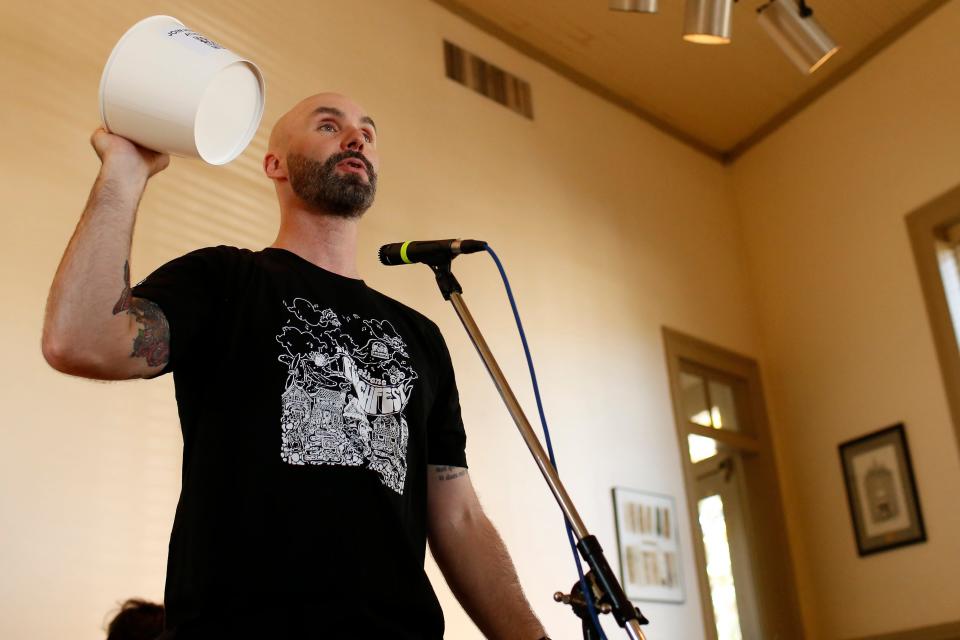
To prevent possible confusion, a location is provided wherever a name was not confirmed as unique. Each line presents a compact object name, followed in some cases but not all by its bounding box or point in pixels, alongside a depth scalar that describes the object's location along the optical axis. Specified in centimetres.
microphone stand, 114
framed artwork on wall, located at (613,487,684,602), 366
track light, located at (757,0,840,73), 370
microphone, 145
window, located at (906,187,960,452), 398
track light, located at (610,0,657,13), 313
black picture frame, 403
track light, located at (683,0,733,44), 328
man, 110
